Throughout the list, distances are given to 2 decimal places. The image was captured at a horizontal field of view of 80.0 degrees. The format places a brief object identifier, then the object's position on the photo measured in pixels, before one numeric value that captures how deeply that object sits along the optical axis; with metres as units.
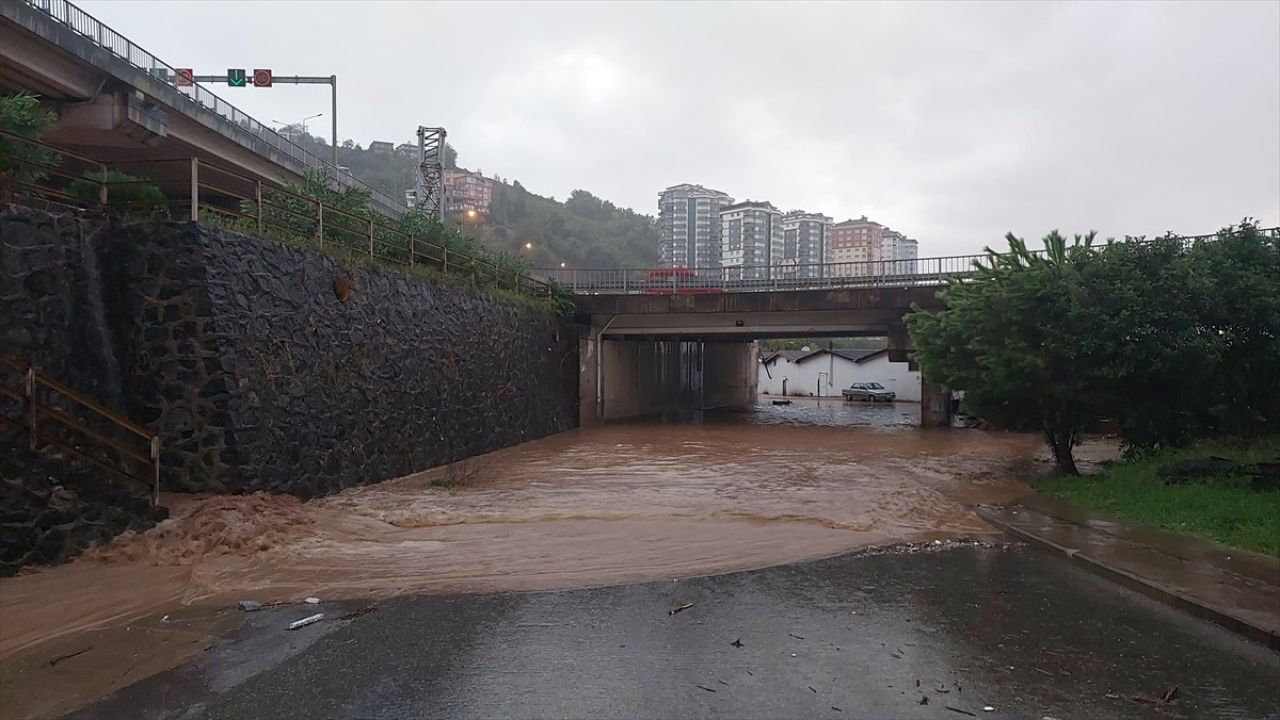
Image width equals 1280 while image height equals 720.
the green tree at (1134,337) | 12.91
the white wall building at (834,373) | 55.81
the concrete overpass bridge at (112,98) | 19.28
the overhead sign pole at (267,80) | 34.94
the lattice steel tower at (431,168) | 37.09
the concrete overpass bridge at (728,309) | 29.41
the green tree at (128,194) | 11.43
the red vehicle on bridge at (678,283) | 32.66
